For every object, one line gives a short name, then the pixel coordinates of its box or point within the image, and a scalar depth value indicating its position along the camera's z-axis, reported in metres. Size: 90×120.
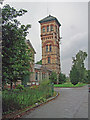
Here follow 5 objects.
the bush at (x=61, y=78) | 47.07
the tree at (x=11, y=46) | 6.50
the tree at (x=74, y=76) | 37.81
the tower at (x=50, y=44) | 52.75
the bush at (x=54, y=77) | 44.09
